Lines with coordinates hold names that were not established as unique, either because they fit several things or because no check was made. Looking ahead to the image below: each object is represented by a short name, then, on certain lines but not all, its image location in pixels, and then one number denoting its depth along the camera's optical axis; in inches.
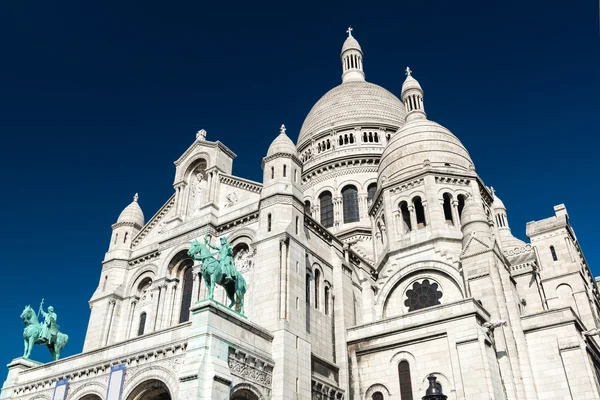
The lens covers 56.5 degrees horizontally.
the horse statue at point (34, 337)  1203.9
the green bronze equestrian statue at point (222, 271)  970.1
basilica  959.6
